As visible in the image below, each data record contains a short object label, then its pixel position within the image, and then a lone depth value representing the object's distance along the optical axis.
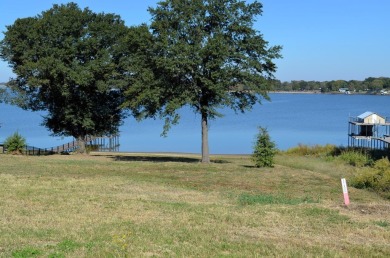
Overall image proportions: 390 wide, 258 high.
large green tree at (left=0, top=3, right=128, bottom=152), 36.59
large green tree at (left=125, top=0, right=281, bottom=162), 27.08
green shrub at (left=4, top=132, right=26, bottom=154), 35.50
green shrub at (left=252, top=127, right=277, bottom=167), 25.19
